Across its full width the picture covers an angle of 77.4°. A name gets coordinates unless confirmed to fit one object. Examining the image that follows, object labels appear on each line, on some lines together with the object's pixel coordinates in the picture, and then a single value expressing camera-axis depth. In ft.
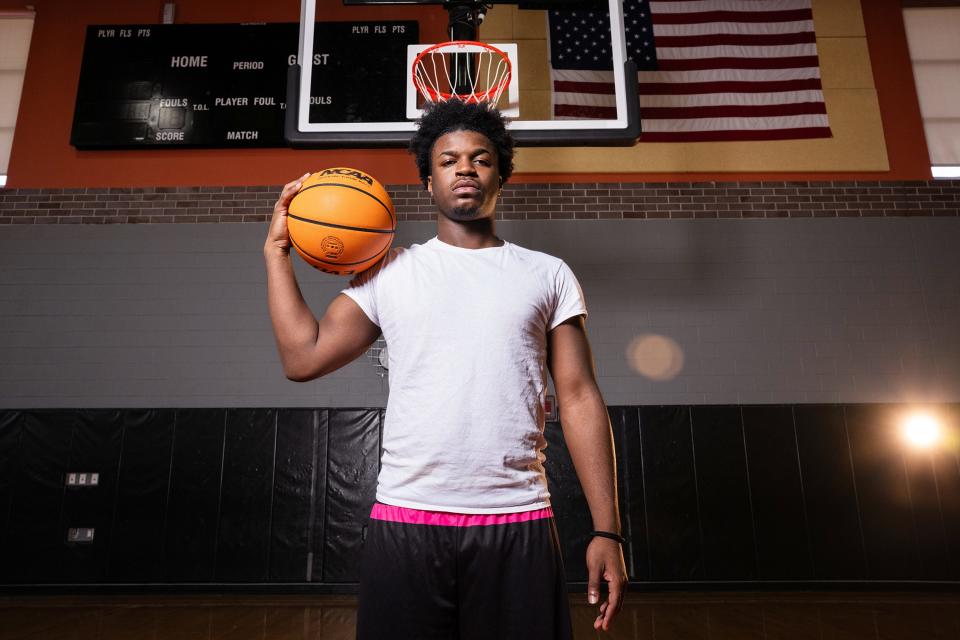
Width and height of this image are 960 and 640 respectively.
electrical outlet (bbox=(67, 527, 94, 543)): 15.24
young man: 4.04
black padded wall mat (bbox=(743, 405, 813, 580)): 15.11
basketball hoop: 10.87
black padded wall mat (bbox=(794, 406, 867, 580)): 15.11
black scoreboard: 17.07
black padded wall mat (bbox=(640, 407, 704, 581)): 15.16
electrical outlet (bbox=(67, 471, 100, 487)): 15.51
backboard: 16.58
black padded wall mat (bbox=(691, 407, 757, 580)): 15.14
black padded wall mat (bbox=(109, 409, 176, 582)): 15.08
